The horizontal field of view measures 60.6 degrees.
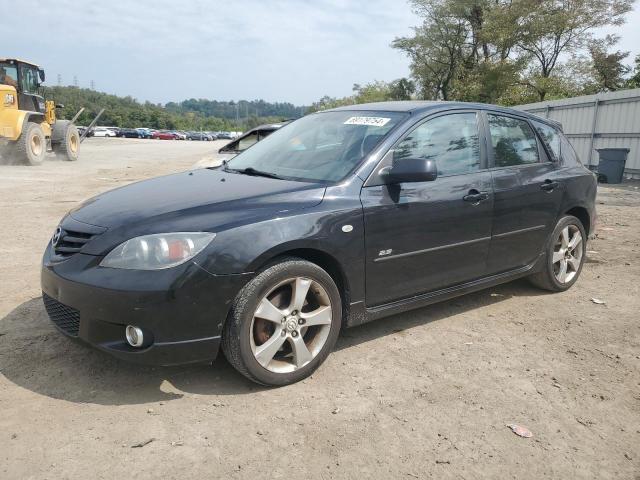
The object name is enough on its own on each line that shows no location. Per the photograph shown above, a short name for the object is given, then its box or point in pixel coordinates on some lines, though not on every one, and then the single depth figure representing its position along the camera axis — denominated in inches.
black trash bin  542.6
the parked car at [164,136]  3437.5
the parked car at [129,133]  3250.5
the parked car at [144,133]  3265.5
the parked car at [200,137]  3550.7
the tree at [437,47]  1748.3
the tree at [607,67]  1389.0
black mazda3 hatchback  110.3
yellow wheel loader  634.8
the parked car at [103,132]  2969.0
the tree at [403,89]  2211.9
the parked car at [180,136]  3503.9
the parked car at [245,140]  425.1
